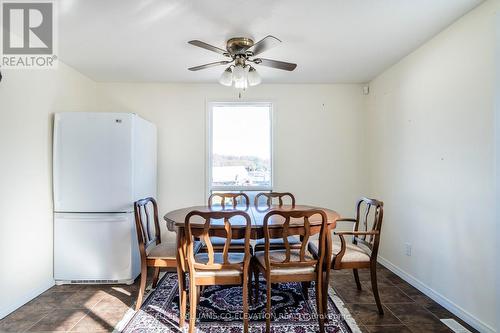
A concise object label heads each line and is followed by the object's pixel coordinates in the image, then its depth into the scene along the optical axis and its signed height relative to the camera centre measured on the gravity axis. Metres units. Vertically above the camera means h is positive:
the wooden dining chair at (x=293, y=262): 1.90 -0.72
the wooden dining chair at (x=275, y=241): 2.57 -0.78
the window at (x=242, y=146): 3.78 +0.26
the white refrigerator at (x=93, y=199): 2.78 -0.36
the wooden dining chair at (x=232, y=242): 2.59 -0.76
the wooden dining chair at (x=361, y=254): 2.21 -0.75
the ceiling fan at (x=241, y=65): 2.29 +0.88
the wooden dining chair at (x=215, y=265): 1.88 -0.73
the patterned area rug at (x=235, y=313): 2.05 -1.24
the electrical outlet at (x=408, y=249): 2.83 -0.90
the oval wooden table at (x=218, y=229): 2.00 -0.48
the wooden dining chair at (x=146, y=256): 2.34 -0.80
